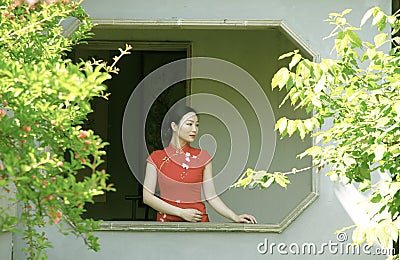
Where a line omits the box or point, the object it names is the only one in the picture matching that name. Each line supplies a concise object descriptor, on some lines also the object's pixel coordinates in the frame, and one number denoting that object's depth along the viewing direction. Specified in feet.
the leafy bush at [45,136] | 9.56
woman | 21.59
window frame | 21.12
